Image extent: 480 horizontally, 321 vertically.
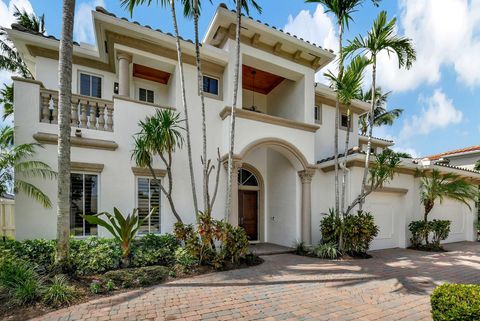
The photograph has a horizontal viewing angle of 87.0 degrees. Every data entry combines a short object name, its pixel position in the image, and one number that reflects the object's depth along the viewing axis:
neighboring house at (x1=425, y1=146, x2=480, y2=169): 21.88
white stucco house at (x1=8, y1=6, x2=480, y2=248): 7.98
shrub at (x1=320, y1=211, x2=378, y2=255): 9.30
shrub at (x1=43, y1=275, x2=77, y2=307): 4.74
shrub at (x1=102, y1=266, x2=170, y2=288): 5.83
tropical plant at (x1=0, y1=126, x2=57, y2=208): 6.83
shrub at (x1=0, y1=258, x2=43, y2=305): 4.68
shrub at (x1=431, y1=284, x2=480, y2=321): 3.43
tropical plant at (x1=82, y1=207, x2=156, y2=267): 6.84
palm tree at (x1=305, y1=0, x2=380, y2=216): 9.01
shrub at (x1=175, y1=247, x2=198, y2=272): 7.03
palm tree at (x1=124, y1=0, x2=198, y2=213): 7.96
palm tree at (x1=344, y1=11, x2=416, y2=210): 8.82
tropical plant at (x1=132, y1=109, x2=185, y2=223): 7.78
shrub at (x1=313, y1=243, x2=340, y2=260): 9.02
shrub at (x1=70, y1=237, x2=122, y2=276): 6.32
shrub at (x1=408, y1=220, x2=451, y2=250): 11.60
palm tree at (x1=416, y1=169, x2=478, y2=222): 11.55
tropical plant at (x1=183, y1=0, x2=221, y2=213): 7.96
